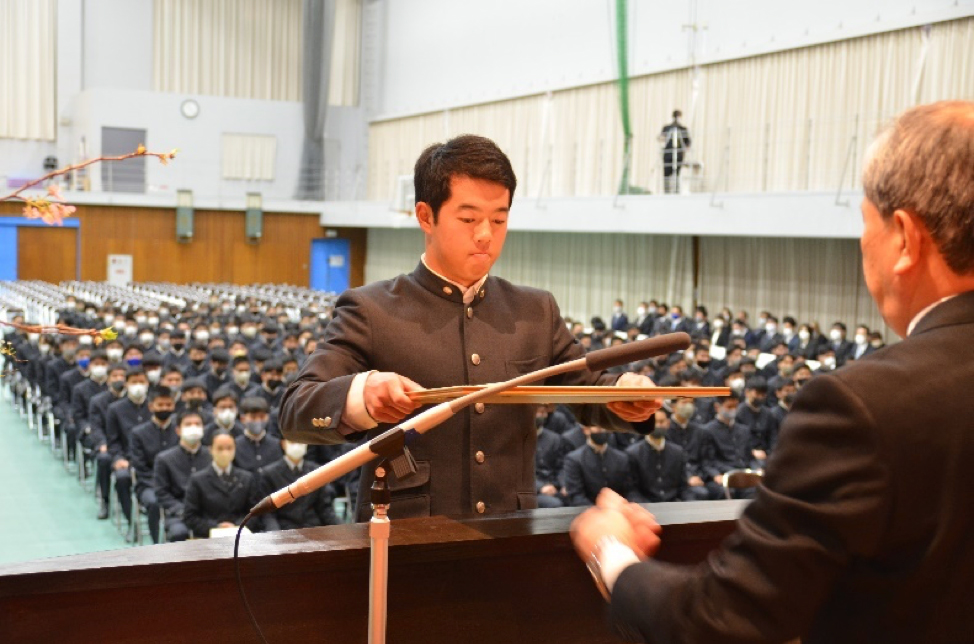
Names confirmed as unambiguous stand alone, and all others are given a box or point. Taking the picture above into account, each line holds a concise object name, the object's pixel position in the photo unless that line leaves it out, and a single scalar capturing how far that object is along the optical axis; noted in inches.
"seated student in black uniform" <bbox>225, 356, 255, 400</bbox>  437.7
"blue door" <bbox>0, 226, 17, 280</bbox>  1092.5
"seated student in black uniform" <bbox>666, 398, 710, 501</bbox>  386.6
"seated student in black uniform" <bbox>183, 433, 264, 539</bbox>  289.1
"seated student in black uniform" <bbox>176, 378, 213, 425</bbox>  374.6
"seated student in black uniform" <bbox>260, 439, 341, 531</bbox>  287.3
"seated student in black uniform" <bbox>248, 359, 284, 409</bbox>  433.3
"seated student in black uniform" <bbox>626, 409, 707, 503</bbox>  343.6
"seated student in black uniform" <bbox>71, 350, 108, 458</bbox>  410.9
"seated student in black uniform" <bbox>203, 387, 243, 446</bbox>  347.3
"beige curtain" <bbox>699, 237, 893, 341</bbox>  668.1
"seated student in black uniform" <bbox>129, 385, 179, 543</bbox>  337.4
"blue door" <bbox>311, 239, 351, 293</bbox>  1217.4
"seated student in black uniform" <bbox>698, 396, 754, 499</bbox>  382.9
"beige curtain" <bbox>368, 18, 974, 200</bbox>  625.0
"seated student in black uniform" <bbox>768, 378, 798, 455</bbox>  410.9
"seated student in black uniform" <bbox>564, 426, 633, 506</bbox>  334.3
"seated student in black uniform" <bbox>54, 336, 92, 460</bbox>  420.5
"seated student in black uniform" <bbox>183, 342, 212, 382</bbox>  458.3
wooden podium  58.6
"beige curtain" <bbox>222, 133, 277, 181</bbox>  1187.9
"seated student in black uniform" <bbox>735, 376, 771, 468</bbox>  410.0
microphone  55.8
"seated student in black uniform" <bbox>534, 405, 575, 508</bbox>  356.5
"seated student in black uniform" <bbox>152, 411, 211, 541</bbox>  309.6
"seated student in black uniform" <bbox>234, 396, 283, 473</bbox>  329.1
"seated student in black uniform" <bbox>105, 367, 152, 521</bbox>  339.3
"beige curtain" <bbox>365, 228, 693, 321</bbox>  808.9
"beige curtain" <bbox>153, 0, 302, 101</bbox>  1202.6
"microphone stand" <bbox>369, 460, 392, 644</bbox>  57.0
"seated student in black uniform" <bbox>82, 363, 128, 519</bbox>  355.9
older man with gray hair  43.9
